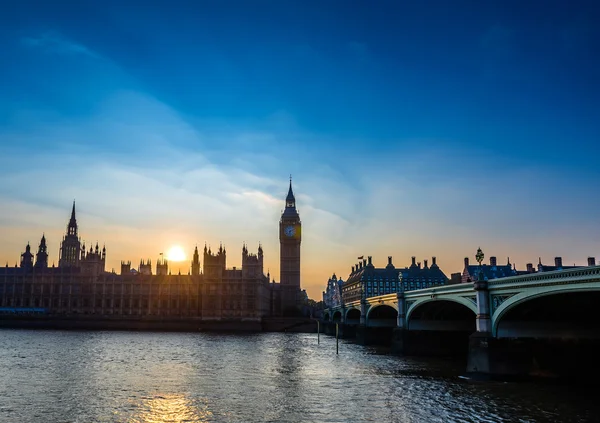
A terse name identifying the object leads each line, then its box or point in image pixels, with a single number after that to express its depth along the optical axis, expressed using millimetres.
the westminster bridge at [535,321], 30266
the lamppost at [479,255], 39906
